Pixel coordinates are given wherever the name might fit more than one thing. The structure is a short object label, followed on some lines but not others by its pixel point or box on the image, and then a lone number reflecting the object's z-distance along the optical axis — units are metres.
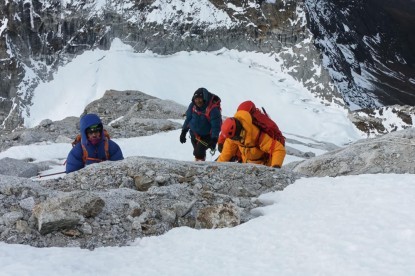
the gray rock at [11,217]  3.94
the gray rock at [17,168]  10.03
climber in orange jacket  6.30
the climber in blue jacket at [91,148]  6.39
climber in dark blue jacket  8.92
